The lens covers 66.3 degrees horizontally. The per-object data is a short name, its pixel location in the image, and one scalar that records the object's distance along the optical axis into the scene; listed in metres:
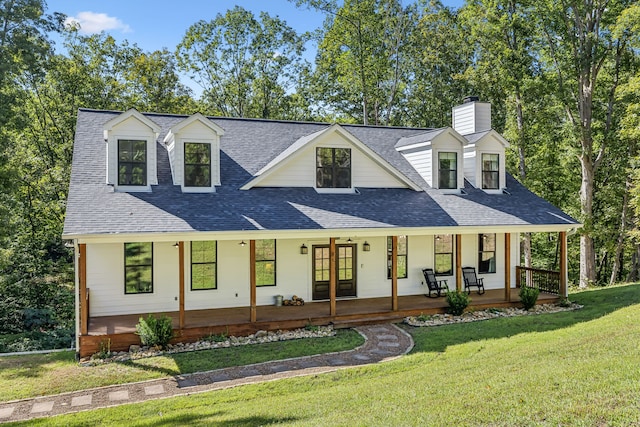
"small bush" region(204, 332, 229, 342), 11.74
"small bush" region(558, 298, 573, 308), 15.32
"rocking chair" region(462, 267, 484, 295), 16.06
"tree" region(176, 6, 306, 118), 30.91
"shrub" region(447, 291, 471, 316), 13.97
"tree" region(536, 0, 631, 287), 19.97
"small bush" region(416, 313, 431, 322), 13.54
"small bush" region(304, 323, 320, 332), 12.59
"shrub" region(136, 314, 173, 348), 11.02
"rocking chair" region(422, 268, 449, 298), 15.53
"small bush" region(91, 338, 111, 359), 10.76
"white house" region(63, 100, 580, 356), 12.21
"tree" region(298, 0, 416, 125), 27.50
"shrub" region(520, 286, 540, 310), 14.66
